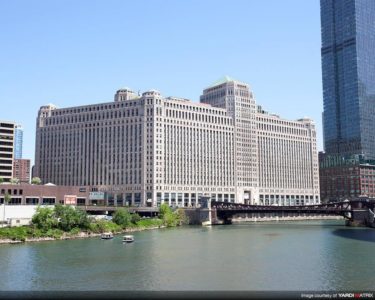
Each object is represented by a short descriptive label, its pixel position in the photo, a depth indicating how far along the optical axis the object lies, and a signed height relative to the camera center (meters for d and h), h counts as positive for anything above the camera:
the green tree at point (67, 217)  156.62 -3.40
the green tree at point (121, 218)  191.50 -4.58
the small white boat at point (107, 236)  151.36 -8.90
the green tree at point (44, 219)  151.38 -3.86
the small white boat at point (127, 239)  139.62 -9.01
